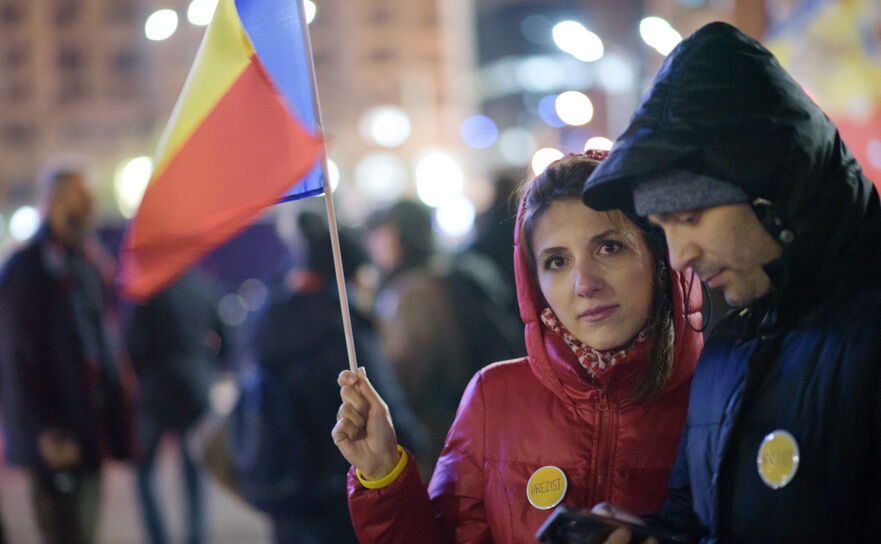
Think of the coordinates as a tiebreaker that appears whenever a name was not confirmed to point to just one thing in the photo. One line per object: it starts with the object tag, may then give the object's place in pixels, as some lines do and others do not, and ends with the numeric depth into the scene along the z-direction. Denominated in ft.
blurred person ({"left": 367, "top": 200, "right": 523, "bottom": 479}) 19.99
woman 7.76
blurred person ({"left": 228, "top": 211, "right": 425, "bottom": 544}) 15.15
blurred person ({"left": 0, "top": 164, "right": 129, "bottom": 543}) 18.47
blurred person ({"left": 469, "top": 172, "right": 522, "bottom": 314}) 23.12
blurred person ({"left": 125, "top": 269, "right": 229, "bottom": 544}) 22.29
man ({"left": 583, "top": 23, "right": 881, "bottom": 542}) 5.87
